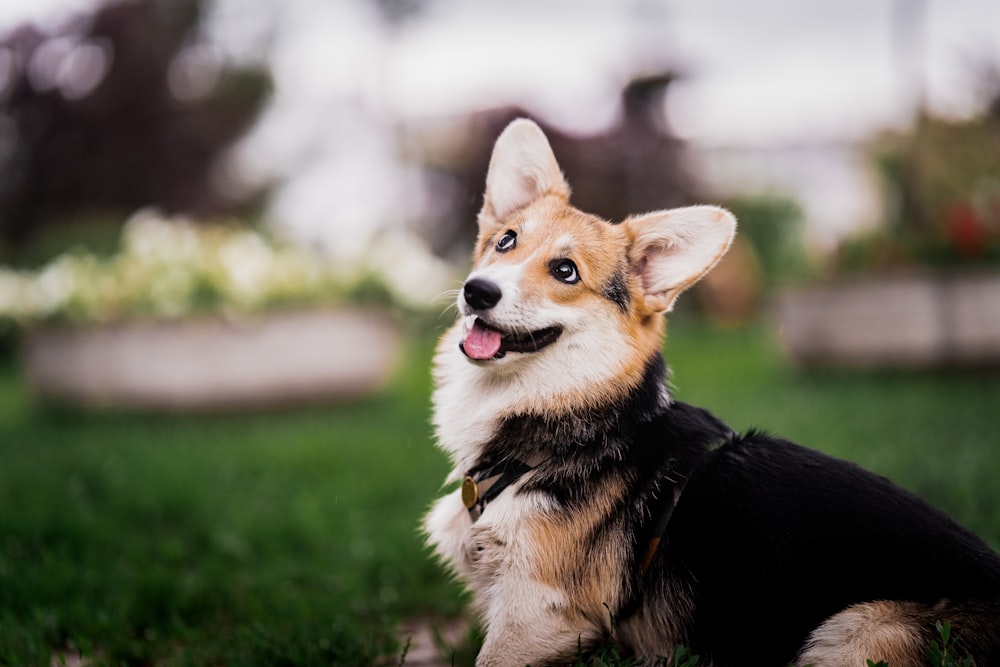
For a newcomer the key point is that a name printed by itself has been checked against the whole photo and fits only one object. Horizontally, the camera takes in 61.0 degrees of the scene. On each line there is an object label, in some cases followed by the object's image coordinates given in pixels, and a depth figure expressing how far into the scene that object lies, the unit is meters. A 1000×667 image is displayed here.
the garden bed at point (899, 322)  8.76
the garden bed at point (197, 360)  7.81
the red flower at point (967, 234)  9.07
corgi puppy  2.19
